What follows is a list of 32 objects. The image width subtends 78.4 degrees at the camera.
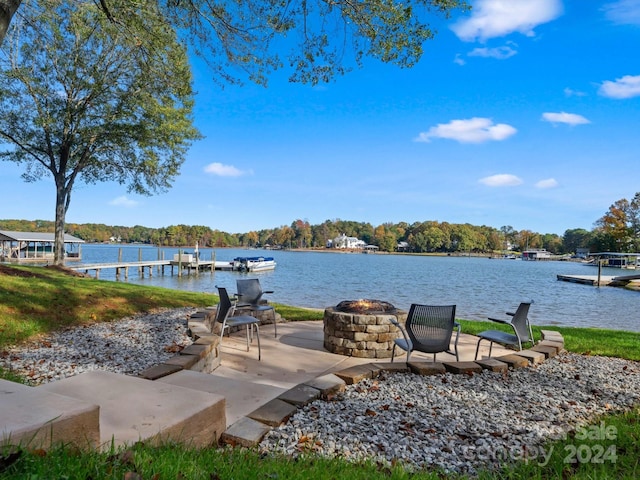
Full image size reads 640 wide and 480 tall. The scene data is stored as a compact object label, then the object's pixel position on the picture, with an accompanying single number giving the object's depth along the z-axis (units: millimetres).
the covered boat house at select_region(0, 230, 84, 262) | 31203
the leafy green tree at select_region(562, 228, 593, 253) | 106088
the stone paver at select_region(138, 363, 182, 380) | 3668
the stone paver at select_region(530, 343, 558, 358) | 5480
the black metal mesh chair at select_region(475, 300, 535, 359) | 5359
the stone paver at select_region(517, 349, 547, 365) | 5102
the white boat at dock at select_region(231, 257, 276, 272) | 44750
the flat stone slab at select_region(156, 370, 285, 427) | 3363
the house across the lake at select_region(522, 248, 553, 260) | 109375
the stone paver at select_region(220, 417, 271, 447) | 2598
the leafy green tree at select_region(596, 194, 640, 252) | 70812
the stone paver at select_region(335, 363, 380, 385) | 4059
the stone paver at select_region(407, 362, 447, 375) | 4477
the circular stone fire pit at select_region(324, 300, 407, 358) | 5793
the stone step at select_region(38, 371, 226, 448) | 2248
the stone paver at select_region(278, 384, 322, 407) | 3271
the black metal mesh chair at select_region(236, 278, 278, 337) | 7062
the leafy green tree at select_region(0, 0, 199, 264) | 15273
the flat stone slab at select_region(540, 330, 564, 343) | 6239
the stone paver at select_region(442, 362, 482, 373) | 4530
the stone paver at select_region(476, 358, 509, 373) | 4652
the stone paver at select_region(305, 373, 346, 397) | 3597
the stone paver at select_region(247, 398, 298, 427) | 2892
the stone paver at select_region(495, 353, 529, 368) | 4852
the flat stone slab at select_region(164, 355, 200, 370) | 4059
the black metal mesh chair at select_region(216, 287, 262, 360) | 5605
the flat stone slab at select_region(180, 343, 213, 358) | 4441
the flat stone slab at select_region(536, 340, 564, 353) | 5840
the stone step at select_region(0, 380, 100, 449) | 1706
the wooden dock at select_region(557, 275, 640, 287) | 34594
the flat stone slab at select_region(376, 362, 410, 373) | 4477
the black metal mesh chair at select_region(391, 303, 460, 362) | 4852
